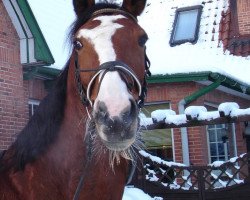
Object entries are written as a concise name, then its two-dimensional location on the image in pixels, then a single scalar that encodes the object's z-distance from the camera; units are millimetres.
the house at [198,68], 10984
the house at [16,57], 7395
